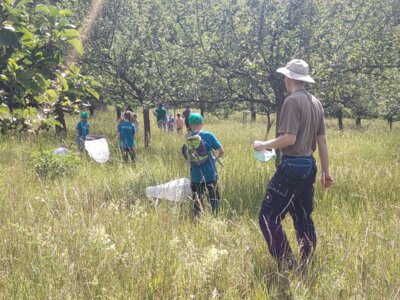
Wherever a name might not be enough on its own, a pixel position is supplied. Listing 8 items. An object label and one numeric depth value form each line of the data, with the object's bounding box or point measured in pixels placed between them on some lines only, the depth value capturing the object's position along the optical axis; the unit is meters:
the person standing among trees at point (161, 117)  15.95
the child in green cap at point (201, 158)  4.81
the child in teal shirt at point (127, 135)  8.77
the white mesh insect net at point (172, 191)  5.07
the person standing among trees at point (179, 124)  17.28
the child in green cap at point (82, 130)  9.76
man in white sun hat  3.18
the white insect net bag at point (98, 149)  8.27
